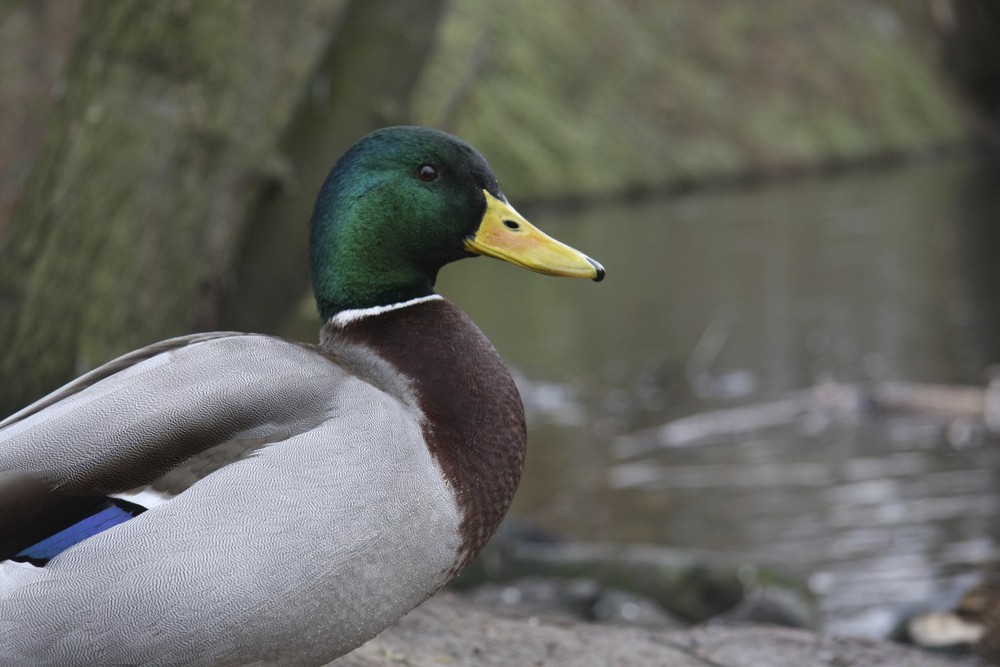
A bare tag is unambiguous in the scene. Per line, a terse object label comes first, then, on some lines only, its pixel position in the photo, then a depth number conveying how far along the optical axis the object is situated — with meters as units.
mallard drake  5.21
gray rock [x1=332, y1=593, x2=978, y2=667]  7.43
